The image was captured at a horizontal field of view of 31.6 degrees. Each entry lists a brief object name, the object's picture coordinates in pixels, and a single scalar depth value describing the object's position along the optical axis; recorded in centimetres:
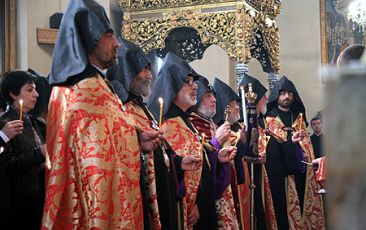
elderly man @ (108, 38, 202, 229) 424
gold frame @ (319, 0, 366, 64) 1288
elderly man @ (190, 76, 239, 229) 562
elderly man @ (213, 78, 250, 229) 639
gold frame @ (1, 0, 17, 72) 655
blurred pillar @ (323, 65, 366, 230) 60
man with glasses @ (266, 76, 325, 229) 810
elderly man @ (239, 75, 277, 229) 666
